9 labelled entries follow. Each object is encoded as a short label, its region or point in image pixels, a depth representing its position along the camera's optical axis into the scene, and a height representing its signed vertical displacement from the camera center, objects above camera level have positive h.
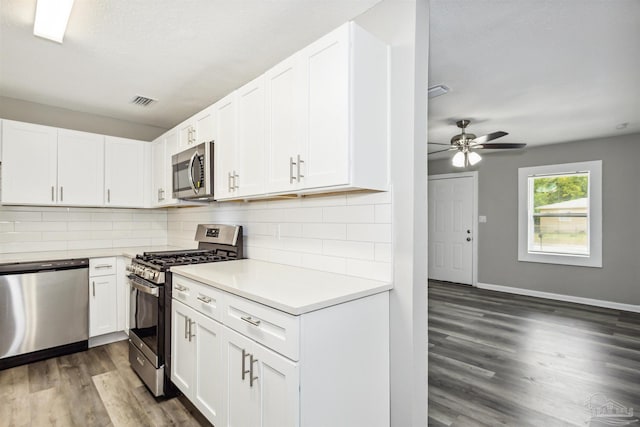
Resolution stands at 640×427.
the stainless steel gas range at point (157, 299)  2.23 -0.65
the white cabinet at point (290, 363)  1.30 -0.70
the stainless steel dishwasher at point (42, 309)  2.65 -0.84
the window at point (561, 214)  4.60 +0.00
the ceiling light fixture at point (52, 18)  1.80 +1.15
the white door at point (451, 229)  5.79 -0.29
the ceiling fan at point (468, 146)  3.74 +0.80
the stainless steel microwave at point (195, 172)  2.58 +0.34
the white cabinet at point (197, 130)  2.59 +0.72
